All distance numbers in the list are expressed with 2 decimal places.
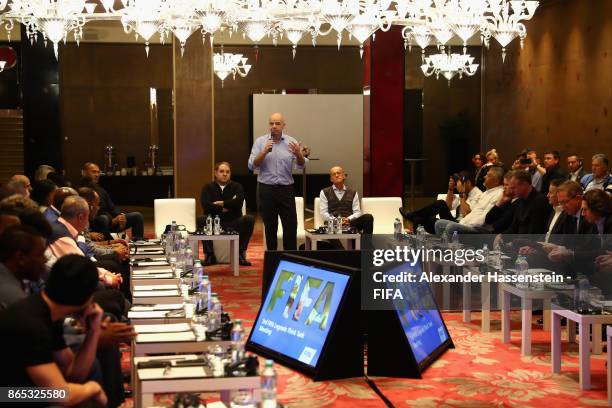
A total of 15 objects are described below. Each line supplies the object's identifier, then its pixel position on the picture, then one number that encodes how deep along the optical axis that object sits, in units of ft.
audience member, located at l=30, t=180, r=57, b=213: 25.57
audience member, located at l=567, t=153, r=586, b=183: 40.29
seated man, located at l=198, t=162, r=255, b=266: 35.94
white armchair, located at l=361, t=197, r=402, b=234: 37.06
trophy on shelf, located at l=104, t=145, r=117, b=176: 60.23
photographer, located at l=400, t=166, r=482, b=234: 34.60
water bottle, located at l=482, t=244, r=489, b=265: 24.98
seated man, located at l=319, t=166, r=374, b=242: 35.14
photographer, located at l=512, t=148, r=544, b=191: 42.86
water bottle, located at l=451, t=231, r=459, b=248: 27.66
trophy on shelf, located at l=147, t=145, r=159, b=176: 61.37
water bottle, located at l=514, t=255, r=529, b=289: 21.94
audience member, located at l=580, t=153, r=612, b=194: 35.83
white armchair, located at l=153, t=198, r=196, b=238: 36.81
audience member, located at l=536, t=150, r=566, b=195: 42.73
